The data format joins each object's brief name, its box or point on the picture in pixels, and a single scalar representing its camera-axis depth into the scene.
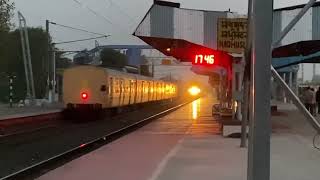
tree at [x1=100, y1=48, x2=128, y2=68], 96.31
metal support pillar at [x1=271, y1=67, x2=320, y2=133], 5.26
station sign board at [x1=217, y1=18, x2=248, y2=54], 16.75
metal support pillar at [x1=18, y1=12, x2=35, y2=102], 56.29
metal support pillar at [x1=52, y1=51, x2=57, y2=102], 58.97
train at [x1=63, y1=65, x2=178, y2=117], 35.59
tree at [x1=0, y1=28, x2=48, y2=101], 72.69
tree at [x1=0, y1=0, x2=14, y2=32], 37.69
